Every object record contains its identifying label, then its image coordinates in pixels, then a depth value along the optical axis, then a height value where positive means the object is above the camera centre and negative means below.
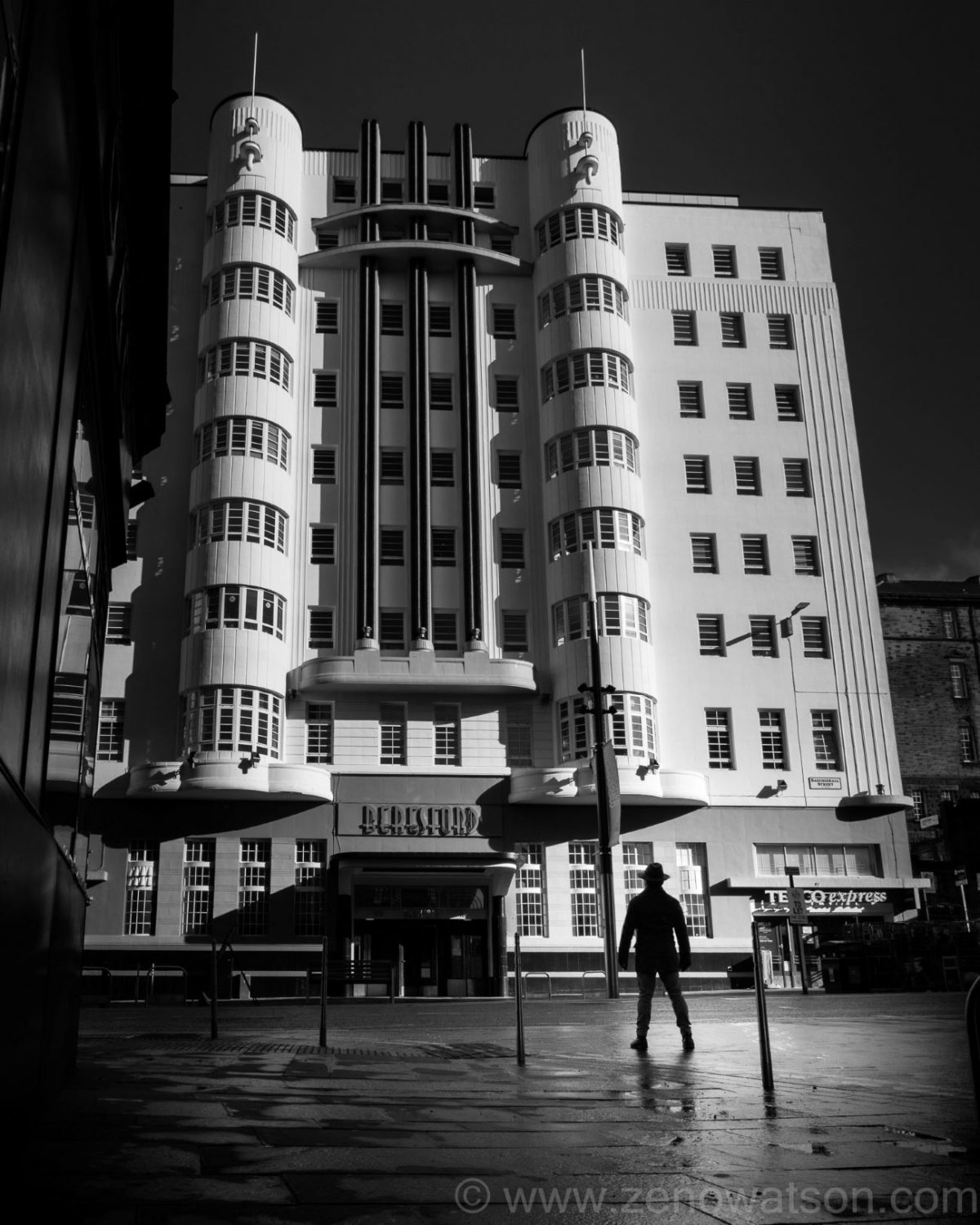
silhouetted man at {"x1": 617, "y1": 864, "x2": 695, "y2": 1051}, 12.63 +0.33
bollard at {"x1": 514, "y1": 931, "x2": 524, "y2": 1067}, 10.94 -0.44
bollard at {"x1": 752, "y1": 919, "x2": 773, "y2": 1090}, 7.82 -0.44
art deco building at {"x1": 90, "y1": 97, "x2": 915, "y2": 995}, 40.62 +13.72
